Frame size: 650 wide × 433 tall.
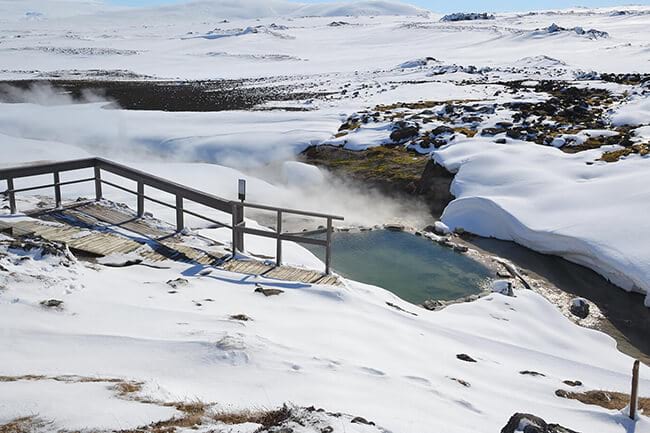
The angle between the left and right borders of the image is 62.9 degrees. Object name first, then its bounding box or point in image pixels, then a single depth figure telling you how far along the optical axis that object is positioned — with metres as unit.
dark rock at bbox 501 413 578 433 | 4.55
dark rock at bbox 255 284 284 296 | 8.00
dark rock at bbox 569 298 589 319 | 11.27
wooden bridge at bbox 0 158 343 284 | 8.88
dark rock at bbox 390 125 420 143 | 24.77
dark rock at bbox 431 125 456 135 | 24.27
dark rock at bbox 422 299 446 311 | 10.59
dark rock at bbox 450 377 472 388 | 6.46
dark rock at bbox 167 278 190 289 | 7.82
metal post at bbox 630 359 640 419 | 5.91
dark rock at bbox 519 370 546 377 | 7.42
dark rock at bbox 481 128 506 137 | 23.14
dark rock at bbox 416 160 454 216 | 18.59
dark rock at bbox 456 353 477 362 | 7.37
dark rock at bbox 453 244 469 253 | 14.25
